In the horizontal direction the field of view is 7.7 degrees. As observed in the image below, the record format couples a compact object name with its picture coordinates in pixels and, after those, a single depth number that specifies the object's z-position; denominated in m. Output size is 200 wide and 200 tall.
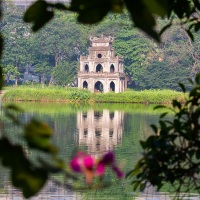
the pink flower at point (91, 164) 5.79
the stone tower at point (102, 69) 172.98
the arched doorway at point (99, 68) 176.78
